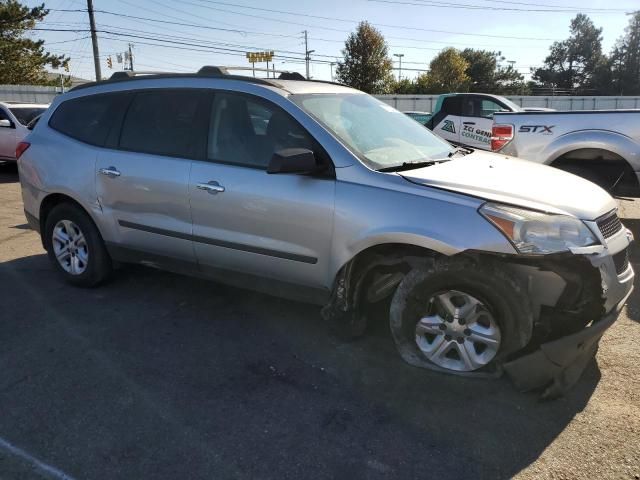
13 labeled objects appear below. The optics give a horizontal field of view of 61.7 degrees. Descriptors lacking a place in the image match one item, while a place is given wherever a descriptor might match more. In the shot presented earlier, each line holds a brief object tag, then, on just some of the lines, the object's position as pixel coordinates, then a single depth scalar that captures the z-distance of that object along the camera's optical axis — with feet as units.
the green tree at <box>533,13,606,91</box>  289.94
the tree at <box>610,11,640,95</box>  248.93
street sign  153.69
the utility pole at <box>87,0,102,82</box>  102.53
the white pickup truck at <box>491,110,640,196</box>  20.29
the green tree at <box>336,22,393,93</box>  144.56
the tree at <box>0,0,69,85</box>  128.98
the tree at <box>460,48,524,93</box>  219.82
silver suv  9.73
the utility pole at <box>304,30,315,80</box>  191.42
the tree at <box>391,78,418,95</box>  162.69
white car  38.34
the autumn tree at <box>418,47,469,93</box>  163.22
